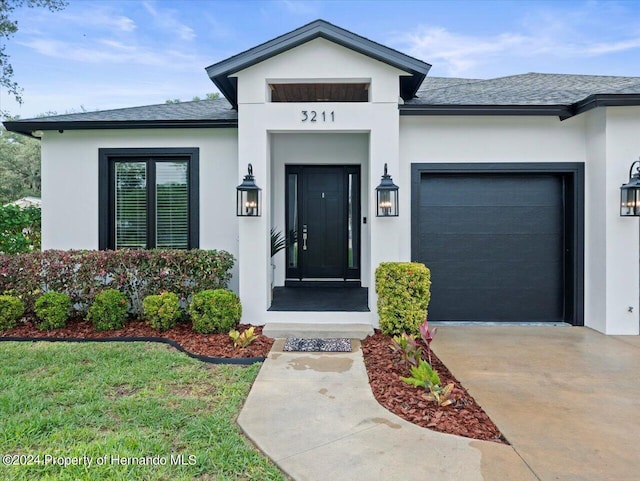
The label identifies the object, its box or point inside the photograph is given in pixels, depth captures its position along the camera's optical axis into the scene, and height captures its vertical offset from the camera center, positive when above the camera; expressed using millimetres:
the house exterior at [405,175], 5699 +1044
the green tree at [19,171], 19375 +3523
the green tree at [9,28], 10102 +6036
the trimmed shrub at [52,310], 5586 -1108
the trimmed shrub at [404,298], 5234 -885
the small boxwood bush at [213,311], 5312 -1090
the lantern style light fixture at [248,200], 5637 +546
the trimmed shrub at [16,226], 7777 +214
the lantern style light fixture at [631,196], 5410 +575
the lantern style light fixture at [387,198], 5590 +565
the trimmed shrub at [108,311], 5590 -1128
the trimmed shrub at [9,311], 5602 -1132
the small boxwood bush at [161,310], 5453 -1090
